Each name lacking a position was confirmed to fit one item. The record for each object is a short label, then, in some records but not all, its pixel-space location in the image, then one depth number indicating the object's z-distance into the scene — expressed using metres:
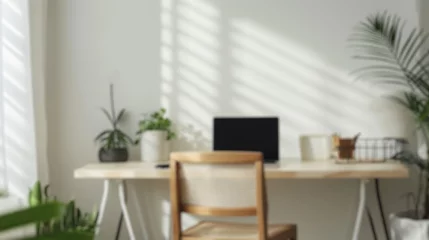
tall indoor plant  3.24
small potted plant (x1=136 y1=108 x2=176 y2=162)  3.50
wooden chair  2.42
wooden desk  2.93
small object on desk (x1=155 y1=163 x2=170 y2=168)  3.19
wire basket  3.28
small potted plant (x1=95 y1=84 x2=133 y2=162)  3.54
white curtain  3.21
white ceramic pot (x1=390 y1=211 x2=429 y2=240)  2.98
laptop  3.34
